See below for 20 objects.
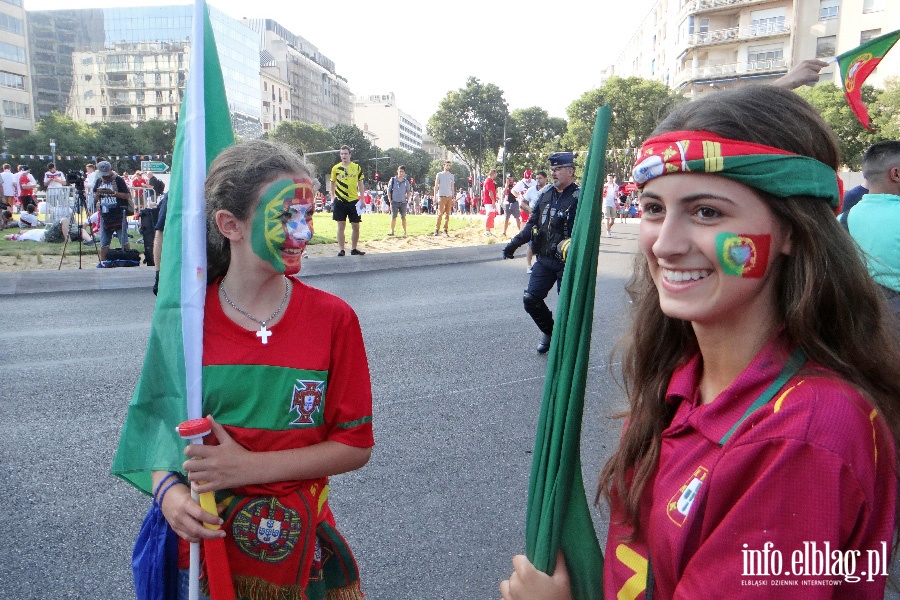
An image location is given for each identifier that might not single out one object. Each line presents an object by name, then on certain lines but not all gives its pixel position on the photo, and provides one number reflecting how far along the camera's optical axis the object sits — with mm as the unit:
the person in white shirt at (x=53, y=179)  21203
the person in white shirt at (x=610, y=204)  23109
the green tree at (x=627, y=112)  57625
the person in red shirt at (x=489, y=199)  21109
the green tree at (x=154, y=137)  66625
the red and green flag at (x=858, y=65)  2799
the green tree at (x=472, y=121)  79562
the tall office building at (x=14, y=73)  80625
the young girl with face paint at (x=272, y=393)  1767
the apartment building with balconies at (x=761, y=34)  53000
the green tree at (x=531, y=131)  82438
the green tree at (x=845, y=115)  38531
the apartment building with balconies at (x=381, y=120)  191250
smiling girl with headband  987
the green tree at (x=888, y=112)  36094
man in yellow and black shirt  12953
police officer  6805
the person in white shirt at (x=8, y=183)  21688
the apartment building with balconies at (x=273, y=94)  127250
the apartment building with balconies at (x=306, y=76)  139500
